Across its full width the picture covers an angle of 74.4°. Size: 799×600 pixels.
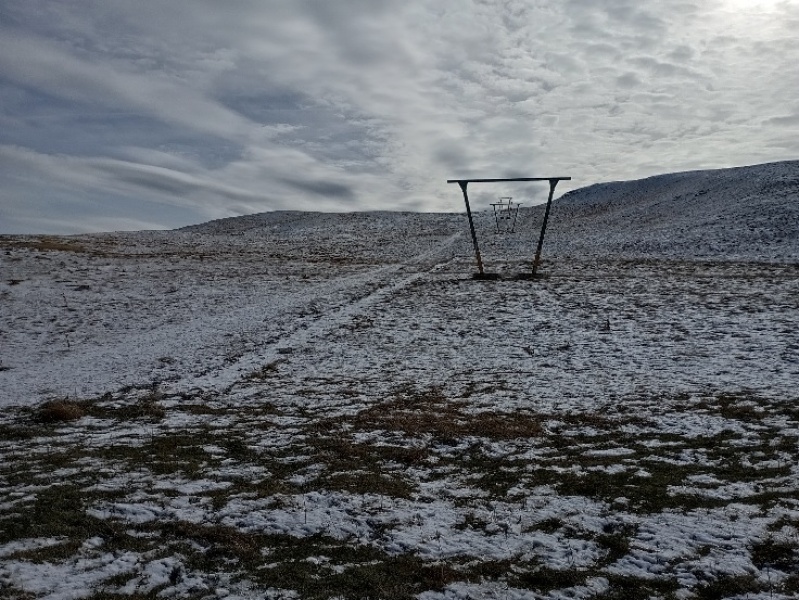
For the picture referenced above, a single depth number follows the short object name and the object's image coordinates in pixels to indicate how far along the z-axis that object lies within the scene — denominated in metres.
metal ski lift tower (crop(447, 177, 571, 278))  25.42
